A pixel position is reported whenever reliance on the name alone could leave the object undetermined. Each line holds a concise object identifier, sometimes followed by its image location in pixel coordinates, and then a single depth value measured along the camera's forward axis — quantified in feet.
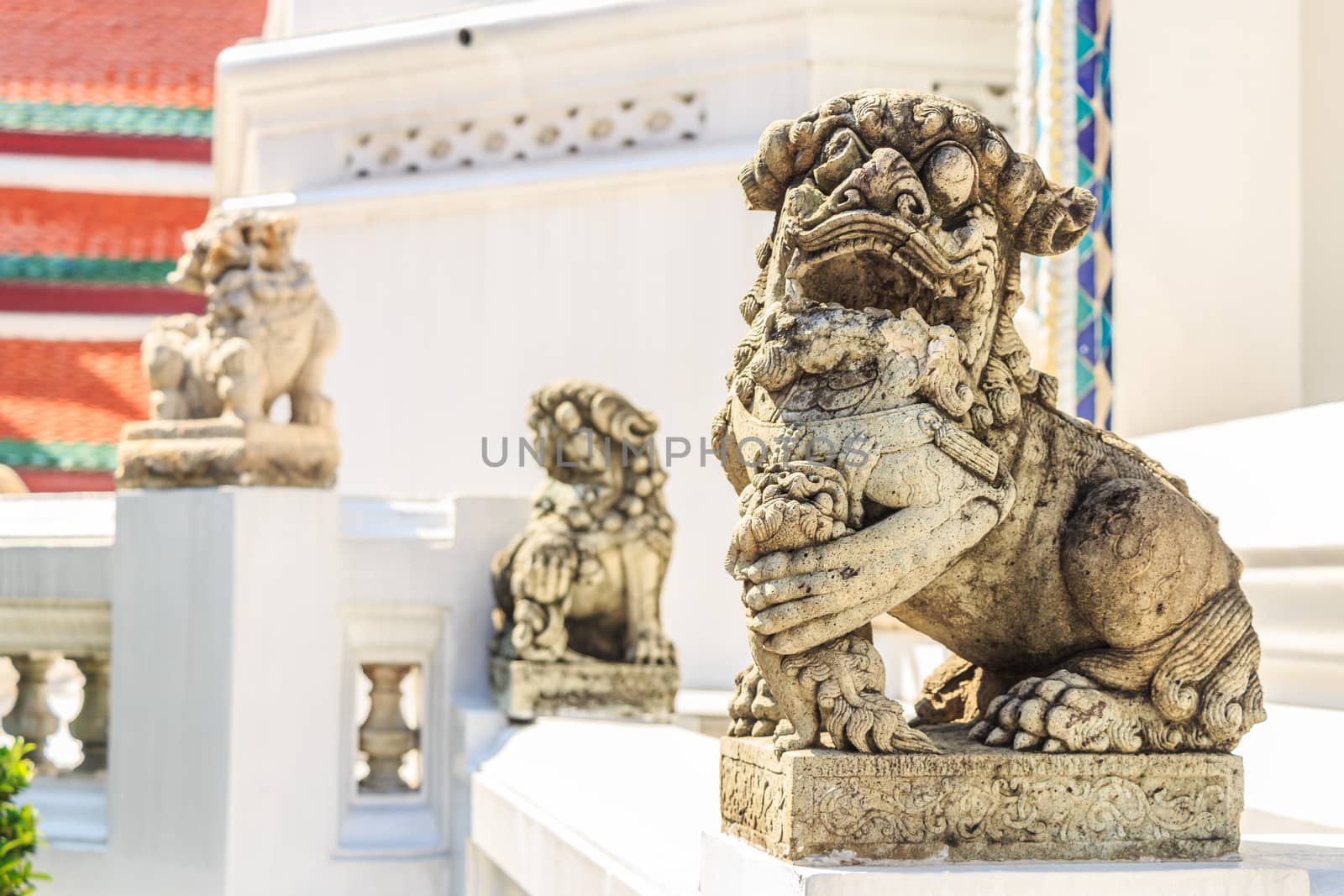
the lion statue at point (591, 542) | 18.52
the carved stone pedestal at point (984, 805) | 8.07
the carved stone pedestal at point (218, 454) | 19.04
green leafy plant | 14.98
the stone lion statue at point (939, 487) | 8.38
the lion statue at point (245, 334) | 19.42
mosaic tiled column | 18.80
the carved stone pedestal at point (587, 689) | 18.34
